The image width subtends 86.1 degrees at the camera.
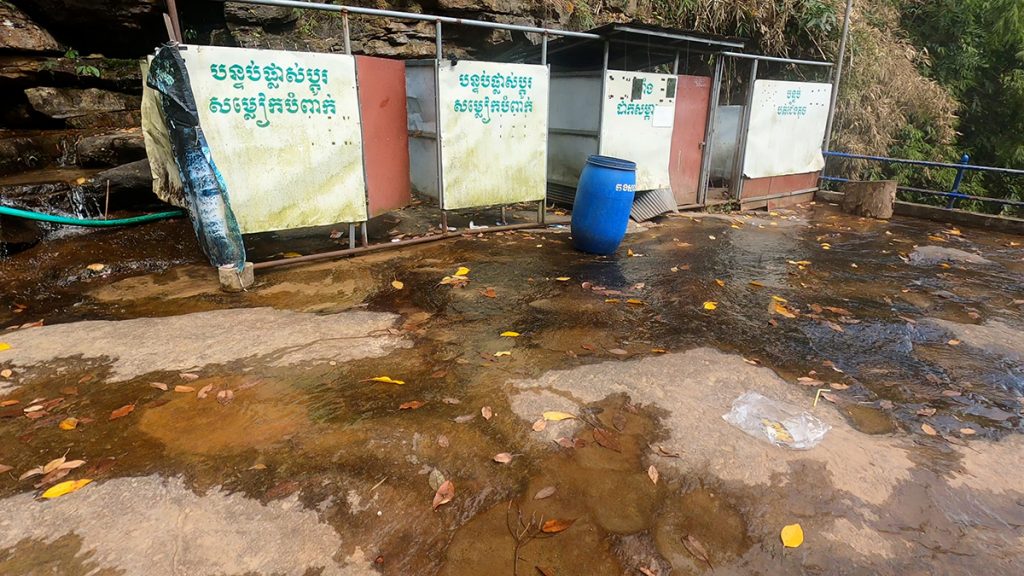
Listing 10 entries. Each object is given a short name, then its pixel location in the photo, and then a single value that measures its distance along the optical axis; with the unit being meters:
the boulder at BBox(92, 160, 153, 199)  5.95
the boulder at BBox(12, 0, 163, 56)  7.21
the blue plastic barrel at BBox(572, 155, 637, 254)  5.99
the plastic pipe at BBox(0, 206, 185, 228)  4.84
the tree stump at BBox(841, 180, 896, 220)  9.06
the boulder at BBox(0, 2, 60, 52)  6.84
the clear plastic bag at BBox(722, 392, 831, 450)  2.97
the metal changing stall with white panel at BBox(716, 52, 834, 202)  8.38
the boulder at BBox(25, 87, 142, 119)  7.04
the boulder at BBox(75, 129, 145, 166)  6.67
